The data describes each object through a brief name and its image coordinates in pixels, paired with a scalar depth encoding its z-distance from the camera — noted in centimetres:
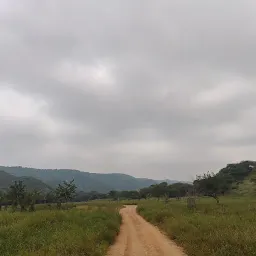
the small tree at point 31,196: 6352
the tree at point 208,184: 6358
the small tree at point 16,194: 6810
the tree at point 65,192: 6498
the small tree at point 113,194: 12317
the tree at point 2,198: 7585
